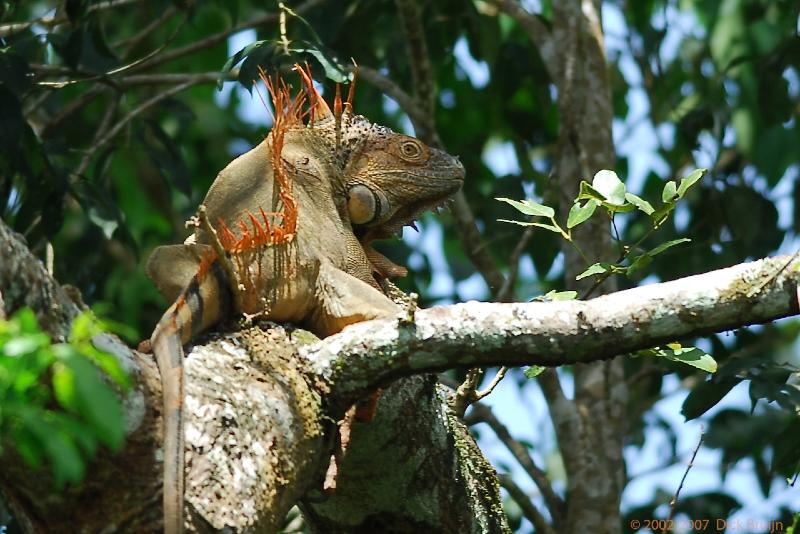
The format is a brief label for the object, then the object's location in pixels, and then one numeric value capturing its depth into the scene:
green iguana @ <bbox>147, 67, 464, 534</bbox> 8.88
